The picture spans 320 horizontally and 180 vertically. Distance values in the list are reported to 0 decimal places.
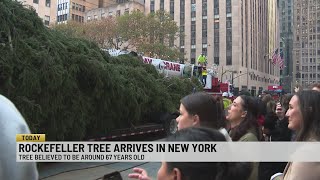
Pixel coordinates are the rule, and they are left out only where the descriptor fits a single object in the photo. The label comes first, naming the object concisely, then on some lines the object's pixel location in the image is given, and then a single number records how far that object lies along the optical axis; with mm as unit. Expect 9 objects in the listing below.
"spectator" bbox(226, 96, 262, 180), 3588
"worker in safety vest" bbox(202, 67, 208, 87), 18531
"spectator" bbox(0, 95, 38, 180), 1430
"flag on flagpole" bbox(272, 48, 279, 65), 49031
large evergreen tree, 6328
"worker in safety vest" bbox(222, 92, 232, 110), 18950
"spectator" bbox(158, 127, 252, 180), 1556
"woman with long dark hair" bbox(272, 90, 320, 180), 2426
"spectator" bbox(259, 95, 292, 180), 3824
